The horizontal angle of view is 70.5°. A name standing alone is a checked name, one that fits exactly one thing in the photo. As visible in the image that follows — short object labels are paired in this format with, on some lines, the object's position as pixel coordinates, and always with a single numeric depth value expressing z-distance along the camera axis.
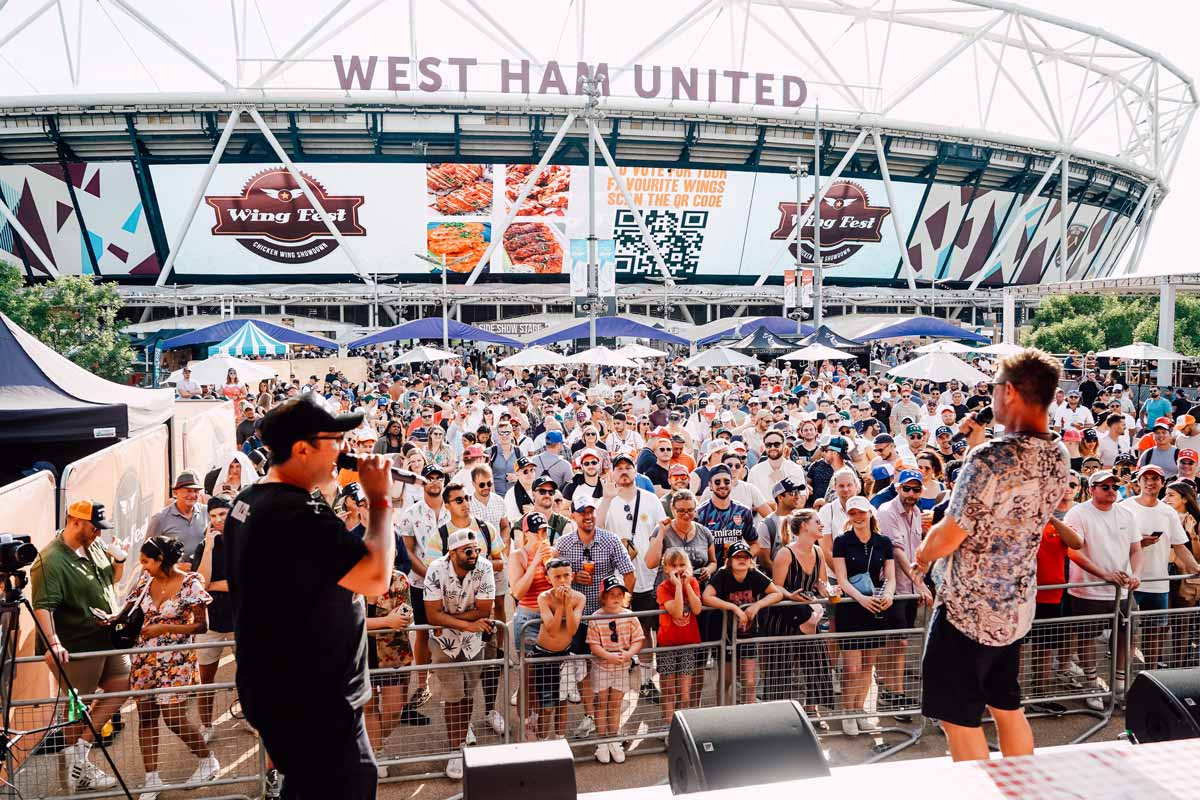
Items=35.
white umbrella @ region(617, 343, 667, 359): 22.19
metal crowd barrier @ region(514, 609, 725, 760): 5.67
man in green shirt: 5.35
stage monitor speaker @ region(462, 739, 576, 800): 2.54
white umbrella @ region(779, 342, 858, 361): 21.02
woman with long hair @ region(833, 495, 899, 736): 6.03
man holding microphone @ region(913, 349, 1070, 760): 2.99
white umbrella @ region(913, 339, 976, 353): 20.02
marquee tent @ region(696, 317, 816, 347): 27.30
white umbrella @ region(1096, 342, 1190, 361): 19.16
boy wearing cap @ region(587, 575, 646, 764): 5.70
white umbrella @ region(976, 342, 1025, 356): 21.40
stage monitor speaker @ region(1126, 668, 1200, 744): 3.23
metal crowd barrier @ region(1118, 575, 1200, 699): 6.39
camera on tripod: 3.89
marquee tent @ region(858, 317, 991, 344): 25.66
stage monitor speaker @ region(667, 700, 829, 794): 3.16
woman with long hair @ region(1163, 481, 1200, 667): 6.43
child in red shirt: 5.86
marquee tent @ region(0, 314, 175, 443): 7.95
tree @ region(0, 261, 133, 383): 29.83
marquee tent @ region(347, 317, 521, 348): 25.95
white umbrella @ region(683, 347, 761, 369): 19.69
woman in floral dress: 5.36
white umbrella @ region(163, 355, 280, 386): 17.80
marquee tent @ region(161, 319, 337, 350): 23.64
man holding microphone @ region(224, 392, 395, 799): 2.45
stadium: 39.09
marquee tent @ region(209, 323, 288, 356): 21.30
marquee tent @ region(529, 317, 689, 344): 23.75
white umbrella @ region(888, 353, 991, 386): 15.27
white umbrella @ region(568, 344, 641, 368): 18.70
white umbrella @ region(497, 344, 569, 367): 19.34
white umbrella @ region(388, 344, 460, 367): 22.75
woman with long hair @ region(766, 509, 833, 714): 5.95
